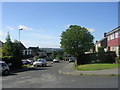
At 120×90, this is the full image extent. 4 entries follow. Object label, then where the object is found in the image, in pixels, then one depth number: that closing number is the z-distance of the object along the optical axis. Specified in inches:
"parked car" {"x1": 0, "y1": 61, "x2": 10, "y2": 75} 488.8
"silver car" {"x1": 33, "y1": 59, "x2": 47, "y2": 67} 899.4
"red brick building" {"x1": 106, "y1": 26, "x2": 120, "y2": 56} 852.6
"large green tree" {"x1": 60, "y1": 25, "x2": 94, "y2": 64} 1082.4
